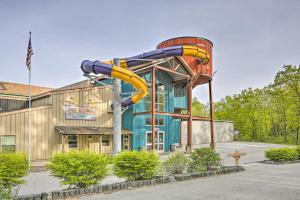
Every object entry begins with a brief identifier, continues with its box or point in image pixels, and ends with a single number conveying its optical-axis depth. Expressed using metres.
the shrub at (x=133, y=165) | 10.90
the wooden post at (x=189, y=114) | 28.43
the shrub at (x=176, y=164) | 12.95
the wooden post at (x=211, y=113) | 31.41
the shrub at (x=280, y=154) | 19.97
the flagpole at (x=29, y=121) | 17.22
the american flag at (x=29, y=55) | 16.95
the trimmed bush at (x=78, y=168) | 9.42
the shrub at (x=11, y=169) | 8.58
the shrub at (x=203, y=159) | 13.82
